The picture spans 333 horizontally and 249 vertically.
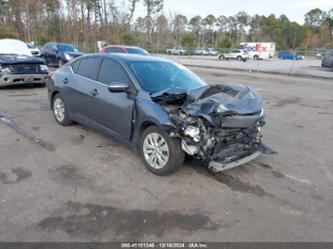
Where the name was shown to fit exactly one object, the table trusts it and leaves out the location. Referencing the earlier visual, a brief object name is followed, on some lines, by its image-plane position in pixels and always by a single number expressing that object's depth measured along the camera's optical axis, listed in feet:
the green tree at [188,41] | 219.00
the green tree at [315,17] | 312.56
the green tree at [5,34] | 117.27
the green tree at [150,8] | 198.49
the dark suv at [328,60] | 78.05
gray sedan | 11.47
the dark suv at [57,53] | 58.08
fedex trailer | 170.77
